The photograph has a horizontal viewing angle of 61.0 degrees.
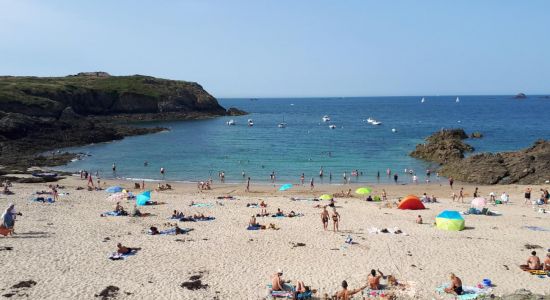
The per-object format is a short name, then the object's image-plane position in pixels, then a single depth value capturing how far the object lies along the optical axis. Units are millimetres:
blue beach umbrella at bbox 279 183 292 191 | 34425
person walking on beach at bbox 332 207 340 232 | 21781
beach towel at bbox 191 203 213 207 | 28853
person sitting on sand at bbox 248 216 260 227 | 23112
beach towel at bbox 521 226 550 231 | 22938
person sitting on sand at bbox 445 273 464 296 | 14500
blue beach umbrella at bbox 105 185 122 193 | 32969
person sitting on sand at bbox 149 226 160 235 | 21469
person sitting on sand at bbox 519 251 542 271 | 16531
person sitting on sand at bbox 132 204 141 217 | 25528
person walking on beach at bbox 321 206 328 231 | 22203
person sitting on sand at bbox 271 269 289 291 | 14508
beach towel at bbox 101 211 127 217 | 25641
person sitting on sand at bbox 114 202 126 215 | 25812
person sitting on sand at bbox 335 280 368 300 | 13648
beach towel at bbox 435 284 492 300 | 14123
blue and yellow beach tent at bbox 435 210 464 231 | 22500
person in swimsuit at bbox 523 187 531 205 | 30344
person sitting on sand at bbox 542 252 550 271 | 16406
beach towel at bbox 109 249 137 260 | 17828
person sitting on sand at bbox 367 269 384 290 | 14750
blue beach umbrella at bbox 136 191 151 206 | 28367
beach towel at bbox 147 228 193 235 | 21672
